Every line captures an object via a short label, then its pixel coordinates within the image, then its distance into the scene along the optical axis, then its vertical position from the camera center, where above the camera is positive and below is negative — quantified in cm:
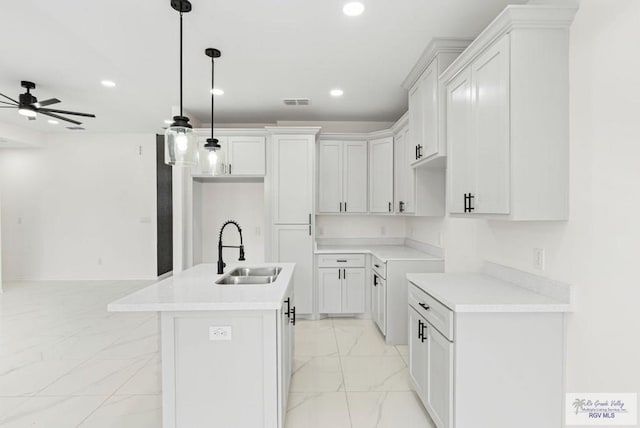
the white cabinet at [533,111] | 173 +56
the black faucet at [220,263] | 253 -39
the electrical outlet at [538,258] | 196 -27
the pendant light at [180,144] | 196 +42
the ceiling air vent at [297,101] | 399 +139
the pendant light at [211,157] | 247 +42
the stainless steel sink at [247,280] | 251 -53
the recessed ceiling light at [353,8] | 217 +139
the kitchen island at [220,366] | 182 -86
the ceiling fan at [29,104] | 356 +118
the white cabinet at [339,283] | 421 -90
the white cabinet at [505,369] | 174 -83
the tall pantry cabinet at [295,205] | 423 +10
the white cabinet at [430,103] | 262 +97
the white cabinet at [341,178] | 452 +49
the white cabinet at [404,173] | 353 +47
